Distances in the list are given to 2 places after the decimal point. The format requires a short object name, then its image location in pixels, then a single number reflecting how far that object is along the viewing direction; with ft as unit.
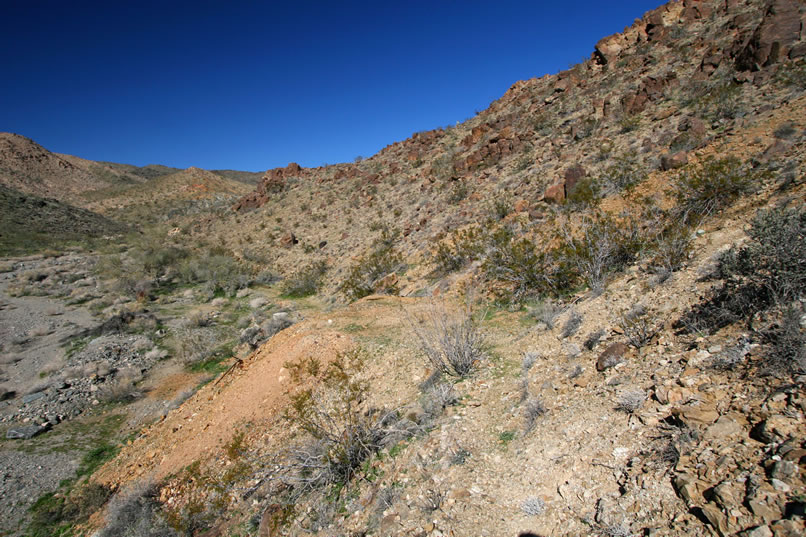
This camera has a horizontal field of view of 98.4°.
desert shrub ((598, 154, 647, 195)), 28.43
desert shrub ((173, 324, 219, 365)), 29.84
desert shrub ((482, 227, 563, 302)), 22.04
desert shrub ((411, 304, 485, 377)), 15.14
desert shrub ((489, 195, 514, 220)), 35.76
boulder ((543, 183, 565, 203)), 31.91
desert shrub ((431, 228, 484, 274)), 30.22
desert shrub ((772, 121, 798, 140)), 22.06
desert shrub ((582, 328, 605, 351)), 13.47
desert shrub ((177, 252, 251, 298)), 50.16
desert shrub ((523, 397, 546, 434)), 10.62
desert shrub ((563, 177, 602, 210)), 28.14
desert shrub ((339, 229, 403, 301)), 37.97
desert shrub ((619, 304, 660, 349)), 11.96
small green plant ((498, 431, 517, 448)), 10.47
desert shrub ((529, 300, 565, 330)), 16.97
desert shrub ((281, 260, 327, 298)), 47.42
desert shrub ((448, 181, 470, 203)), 48.42
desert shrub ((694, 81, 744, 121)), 29.55
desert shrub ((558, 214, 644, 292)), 19.25
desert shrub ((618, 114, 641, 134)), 38.10
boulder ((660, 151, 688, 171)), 26.66
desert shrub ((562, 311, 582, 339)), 15.15
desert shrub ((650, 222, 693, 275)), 15.72
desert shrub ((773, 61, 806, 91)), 27.85
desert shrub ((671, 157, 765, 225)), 19.37
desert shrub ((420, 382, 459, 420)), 12.85
